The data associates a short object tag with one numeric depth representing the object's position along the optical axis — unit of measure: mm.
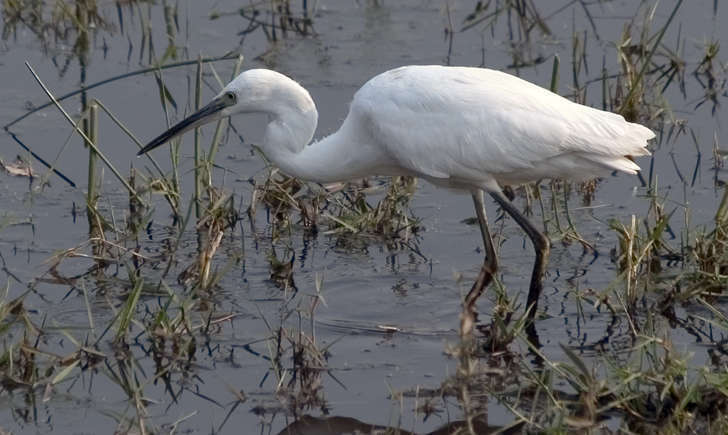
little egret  12828
